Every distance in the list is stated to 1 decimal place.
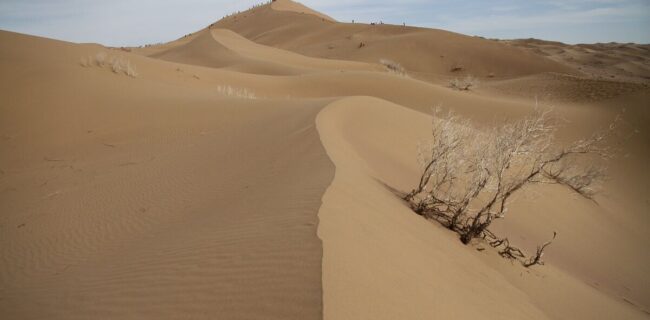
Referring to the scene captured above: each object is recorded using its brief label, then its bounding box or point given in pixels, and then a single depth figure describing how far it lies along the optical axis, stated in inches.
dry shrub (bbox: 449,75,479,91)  730.2
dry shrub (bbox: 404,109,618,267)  158.9
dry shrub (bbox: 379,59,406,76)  946.2
